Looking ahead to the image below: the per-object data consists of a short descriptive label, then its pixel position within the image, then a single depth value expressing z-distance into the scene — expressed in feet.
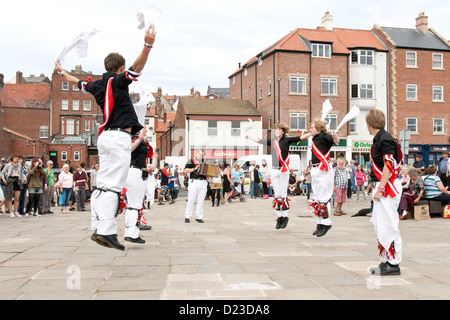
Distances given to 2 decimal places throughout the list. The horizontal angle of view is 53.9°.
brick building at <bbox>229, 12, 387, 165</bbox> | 129.08
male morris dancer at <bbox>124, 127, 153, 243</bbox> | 22.34
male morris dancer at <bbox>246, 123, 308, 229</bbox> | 29.84
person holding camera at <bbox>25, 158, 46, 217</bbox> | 47.78
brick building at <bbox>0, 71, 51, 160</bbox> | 223.14
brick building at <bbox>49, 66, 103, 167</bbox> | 224.12
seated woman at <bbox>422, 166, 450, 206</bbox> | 40.16
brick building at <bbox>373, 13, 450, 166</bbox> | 136.56
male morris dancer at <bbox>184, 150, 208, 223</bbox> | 34.42
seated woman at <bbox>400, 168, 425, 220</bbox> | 39.24
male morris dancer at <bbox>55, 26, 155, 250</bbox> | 15.81
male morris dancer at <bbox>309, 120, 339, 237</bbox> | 26.63
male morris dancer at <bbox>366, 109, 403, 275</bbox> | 15.72
